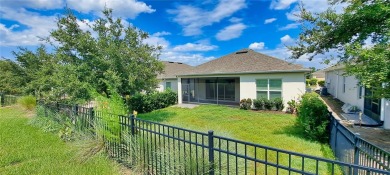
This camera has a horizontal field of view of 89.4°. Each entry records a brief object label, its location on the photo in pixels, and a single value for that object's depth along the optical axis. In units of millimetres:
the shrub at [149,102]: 14406
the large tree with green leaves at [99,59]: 8367
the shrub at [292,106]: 12482
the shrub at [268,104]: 13333
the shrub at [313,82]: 38350
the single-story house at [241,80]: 12961
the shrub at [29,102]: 11617
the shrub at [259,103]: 13695
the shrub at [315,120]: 6789
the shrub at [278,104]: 13109
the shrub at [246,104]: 14234
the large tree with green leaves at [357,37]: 4176
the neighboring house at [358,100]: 8531
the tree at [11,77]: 14766
